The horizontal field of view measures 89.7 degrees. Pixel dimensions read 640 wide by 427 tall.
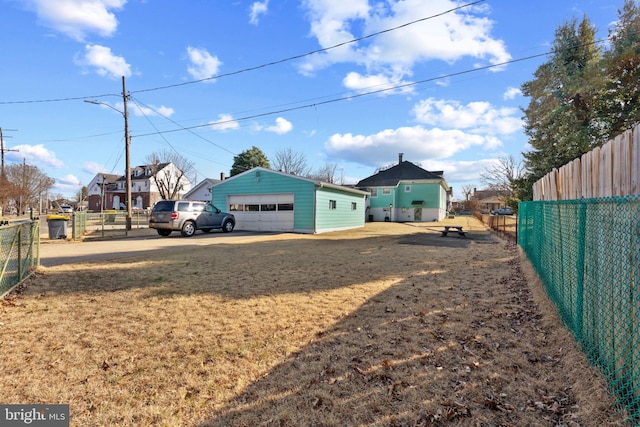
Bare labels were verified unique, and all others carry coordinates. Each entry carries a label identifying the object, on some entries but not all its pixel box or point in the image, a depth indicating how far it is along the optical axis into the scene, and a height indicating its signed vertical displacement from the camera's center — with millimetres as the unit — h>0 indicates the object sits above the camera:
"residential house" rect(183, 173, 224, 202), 36047 +2342
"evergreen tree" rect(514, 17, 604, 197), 11914 +4561
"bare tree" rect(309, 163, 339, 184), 56562 +6557
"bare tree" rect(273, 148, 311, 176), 47994 +6832
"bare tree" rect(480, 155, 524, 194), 39381 +4141
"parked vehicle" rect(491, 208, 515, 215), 49675 +237
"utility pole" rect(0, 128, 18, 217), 28888 +2612
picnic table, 15370 -944
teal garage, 17406 +567
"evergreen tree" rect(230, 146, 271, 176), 42406 +6775
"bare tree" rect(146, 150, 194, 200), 44341 +4955
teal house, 35312 +1536
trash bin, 14016 -714
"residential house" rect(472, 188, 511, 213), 68581 +3331
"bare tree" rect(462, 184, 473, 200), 79038 +4807
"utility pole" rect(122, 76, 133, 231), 17461 +3664
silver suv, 14617 -285
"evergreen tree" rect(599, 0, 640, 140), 10625 +4792
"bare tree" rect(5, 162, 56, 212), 43188 +4185
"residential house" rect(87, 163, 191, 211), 48562 +3785
